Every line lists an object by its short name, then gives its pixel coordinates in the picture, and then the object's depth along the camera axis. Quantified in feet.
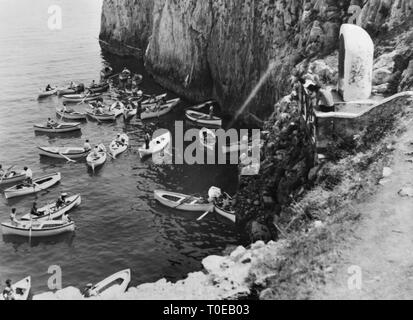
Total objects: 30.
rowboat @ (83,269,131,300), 96.02
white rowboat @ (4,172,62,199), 141.69
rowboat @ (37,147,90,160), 167.02
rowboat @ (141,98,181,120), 203.00
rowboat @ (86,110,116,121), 200.85
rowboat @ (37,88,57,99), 233.55
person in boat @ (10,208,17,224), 124.49
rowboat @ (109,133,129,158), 167.22
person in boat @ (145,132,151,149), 167.43
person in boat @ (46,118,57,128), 191.52
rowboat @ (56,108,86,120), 204.44
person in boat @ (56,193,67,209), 131.95
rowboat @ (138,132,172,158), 165.78
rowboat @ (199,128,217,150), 169.17
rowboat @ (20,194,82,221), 126.93
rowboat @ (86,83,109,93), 237.66
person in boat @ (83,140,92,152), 167.63
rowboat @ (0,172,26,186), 149.32
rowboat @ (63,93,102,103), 228.84
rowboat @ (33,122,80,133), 190.08
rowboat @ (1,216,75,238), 121.60
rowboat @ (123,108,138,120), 201.64
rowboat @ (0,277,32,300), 96.70
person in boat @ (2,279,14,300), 94.53
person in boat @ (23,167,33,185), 146.87
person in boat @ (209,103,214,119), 188.98
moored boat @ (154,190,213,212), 131.75
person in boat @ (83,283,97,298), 93.79
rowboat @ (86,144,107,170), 157.28
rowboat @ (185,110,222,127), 187.32
